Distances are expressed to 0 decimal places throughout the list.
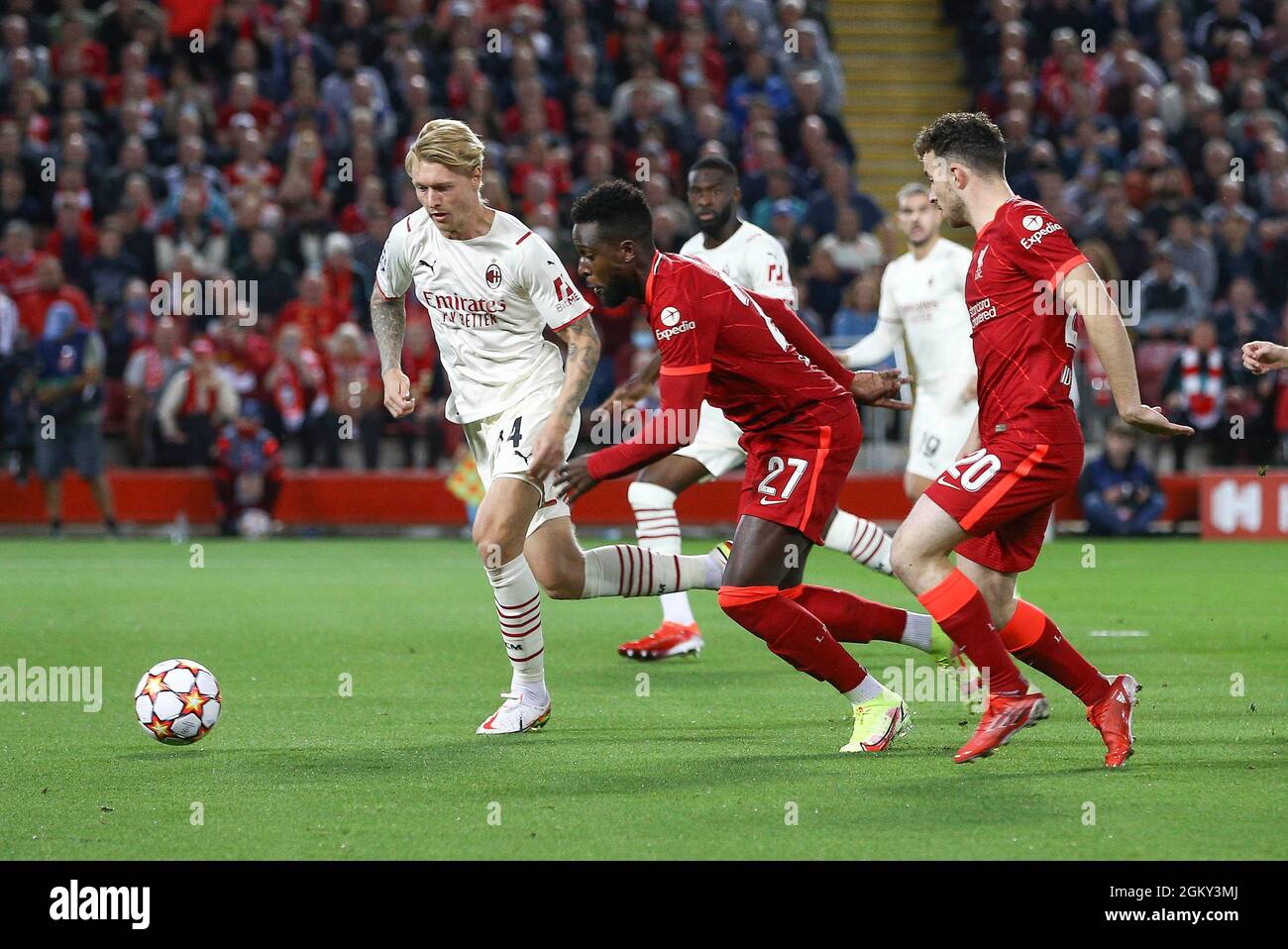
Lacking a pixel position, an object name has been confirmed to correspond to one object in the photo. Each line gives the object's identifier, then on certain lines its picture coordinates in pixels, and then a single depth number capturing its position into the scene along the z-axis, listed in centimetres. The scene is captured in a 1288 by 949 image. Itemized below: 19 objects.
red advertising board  1650
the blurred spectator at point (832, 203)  1828
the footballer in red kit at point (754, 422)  593
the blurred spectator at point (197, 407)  1694
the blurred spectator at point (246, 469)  1667
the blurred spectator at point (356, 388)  1692
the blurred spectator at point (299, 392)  1698
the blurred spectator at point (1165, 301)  1752
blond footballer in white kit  651
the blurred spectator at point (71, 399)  1641
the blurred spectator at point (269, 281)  1753
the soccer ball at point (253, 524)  1692
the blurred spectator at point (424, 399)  1670
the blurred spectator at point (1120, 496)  1642
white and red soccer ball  621
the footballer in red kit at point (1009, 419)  573
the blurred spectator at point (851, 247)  1781
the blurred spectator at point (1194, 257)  1805
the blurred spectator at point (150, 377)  1716
